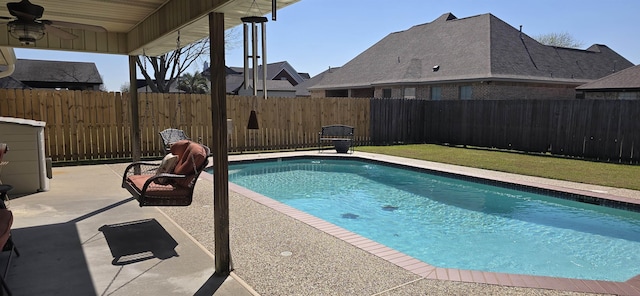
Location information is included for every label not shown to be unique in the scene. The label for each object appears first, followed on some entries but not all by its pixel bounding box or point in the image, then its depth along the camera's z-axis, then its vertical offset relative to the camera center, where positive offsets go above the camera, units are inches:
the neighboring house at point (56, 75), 1061.1 +100.1
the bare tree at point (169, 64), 977.9 +119.4
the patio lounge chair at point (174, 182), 171.2 -30.7
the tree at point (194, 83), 1374.8 +104.0
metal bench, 552.0 -25.3
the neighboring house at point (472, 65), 736.3 +101.4
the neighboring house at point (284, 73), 1677.3 +171.6
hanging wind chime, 166.6 +25.5
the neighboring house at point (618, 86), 648.3 +50.3
